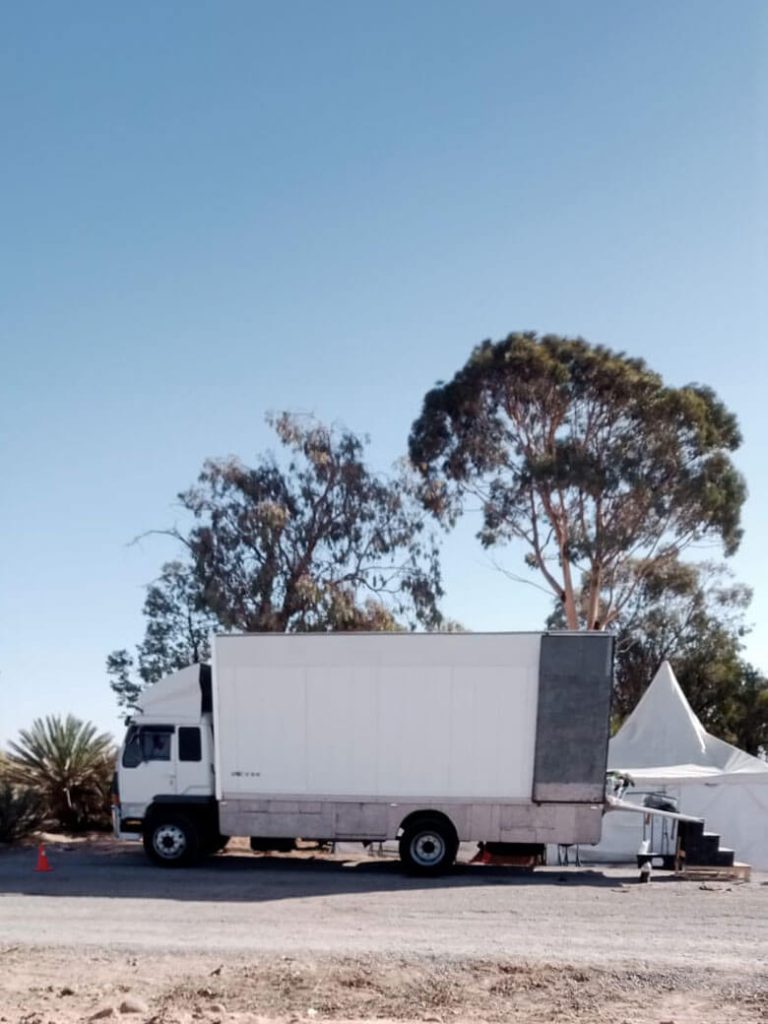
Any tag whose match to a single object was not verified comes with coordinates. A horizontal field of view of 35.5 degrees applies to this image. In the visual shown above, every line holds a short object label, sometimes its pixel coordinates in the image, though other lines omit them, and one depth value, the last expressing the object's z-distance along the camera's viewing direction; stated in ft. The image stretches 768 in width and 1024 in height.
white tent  71.00
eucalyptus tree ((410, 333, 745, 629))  105.29
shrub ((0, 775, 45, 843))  73.10
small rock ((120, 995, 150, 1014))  30.22
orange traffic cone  59.77
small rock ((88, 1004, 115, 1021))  29.58
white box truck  58.23
